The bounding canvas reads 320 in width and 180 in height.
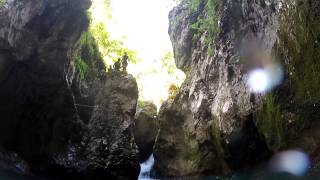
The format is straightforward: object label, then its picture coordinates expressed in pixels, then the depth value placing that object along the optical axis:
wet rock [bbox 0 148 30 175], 10.20
